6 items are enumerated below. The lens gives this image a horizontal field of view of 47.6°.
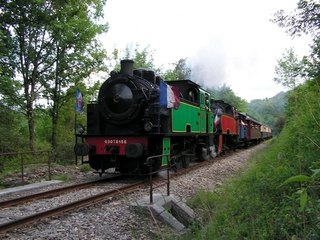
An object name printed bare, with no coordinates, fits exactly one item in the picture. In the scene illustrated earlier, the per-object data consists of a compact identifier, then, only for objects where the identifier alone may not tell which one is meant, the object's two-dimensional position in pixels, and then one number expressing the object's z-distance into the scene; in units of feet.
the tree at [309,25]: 36.22
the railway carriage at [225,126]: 56.98
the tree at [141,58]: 117.39
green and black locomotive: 32.58
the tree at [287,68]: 124.84
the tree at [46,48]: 54.90
